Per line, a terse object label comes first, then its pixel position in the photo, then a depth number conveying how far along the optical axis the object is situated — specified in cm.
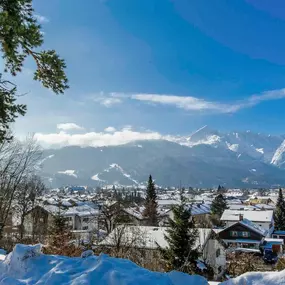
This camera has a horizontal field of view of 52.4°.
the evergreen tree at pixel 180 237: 1867
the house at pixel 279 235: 5149
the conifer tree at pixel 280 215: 5391
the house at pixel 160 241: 2214
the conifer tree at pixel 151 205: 4700
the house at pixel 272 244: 3919
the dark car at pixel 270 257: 3336
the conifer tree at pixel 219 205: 6600
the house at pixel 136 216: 4938
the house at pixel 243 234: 4156
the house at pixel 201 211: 6729
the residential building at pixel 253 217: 5244
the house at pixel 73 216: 3268
